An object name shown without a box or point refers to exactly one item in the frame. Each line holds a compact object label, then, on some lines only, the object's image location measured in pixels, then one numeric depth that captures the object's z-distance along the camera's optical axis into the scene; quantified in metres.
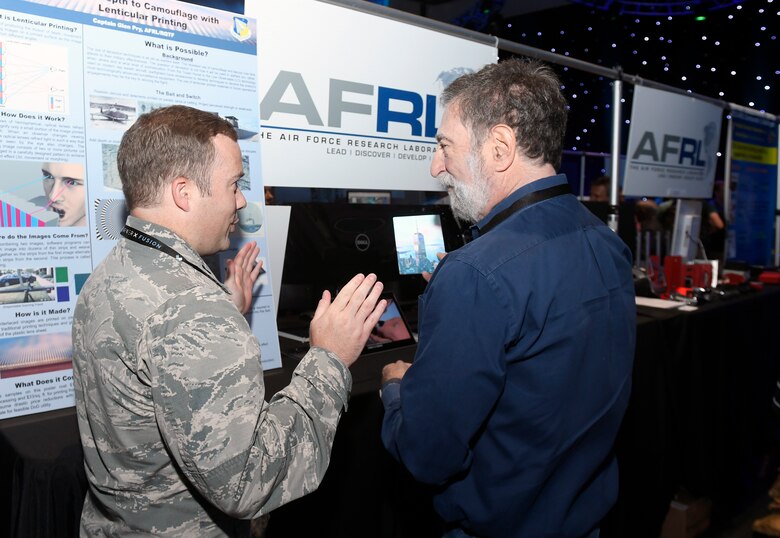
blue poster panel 4.47
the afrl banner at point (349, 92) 2.01
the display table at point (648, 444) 1.26
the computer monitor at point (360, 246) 1.91
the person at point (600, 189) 4.70
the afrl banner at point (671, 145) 3.41
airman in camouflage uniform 0.90
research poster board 1.37
